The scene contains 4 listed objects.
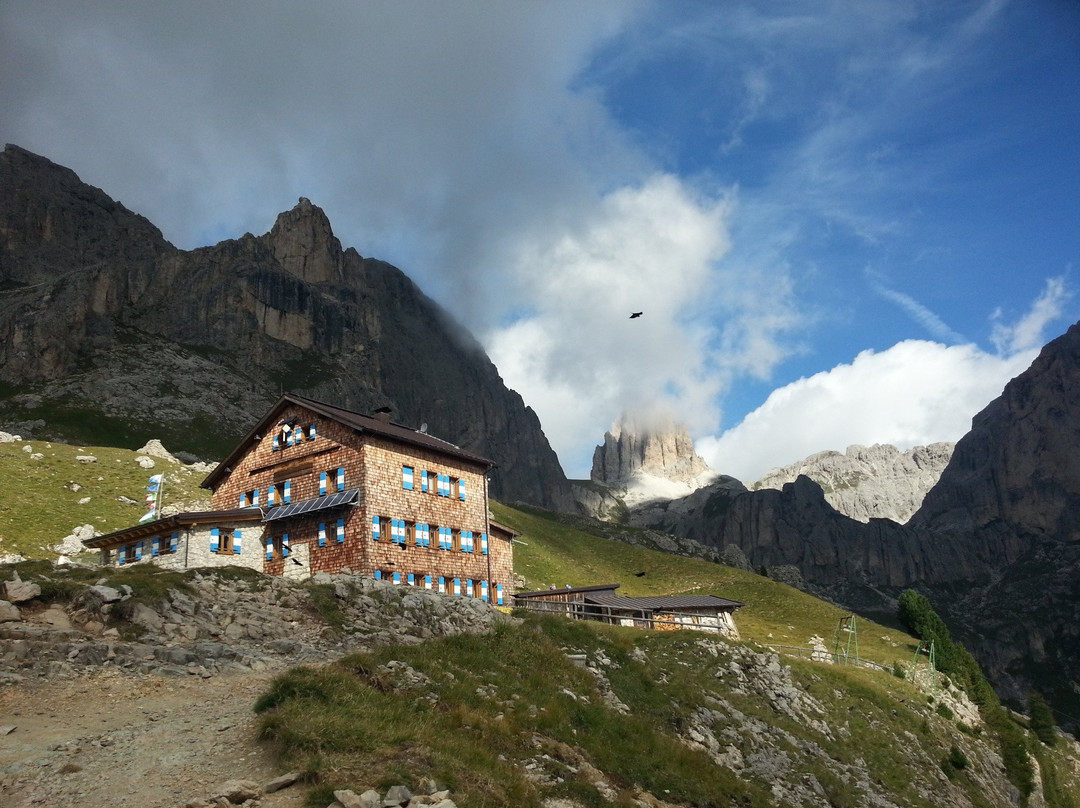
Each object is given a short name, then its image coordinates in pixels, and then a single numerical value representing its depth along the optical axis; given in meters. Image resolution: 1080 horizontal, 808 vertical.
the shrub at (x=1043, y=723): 77.44
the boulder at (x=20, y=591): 27.61
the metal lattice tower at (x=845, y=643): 61.00
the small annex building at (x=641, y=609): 51.16
